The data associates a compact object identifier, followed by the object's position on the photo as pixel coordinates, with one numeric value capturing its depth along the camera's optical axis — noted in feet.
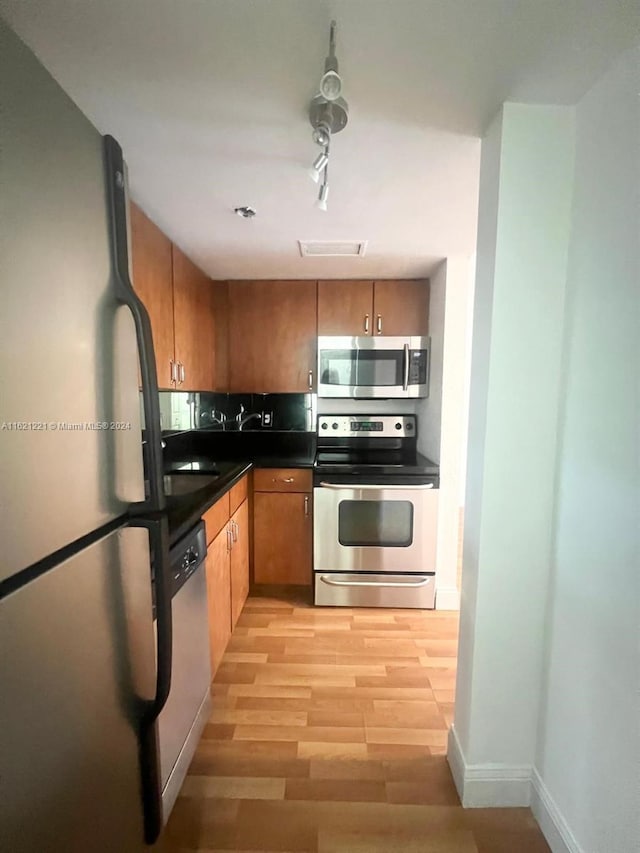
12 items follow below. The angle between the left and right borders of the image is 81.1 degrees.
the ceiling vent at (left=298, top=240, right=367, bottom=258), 6.66
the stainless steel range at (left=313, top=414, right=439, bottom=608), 7.60
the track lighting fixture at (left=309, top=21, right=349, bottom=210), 3.25
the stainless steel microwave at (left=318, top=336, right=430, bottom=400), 8.36
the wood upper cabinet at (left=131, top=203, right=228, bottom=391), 5.52
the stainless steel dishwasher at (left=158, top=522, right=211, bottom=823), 3.92
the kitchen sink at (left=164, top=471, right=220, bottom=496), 5.57
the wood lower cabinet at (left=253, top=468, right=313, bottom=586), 8.08
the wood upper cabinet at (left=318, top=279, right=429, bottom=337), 8.68
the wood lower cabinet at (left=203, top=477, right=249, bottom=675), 5.55
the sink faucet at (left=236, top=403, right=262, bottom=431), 9.70
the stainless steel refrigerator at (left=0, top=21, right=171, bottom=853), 1.65
